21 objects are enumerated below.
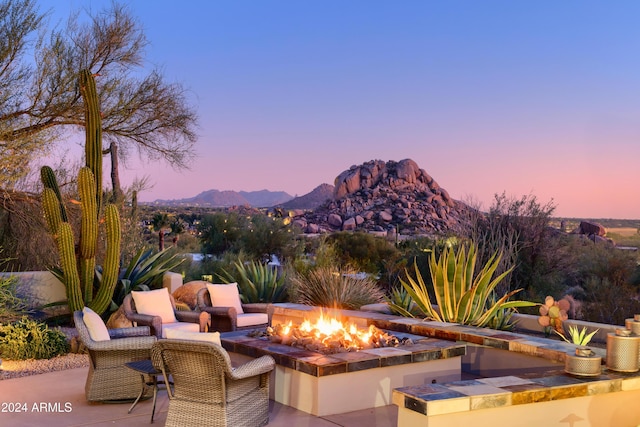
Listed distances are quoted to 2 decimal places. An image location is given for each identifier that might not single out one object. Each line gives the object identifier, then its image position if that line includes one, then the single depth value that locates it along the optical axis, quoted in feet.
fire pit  20.65
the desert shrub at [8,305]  31.73
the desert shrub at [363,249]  81.15
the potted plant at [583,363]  17.85
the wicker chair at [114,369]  21.43
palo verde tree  45.21
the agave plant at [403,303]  30.91
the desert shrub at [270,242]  86.94
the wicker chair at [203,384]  17.24
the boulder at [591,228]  128.67
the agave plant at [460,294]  27.73
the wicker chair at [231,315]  31.35
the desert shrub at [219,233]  98.12
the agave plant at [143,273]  39.75
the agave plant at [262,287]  40.14
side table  19.70
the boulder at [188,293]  40.98
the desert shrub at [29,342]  29.53
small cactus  26.37
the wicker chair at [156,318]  27.66
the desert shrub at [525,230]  50.75
